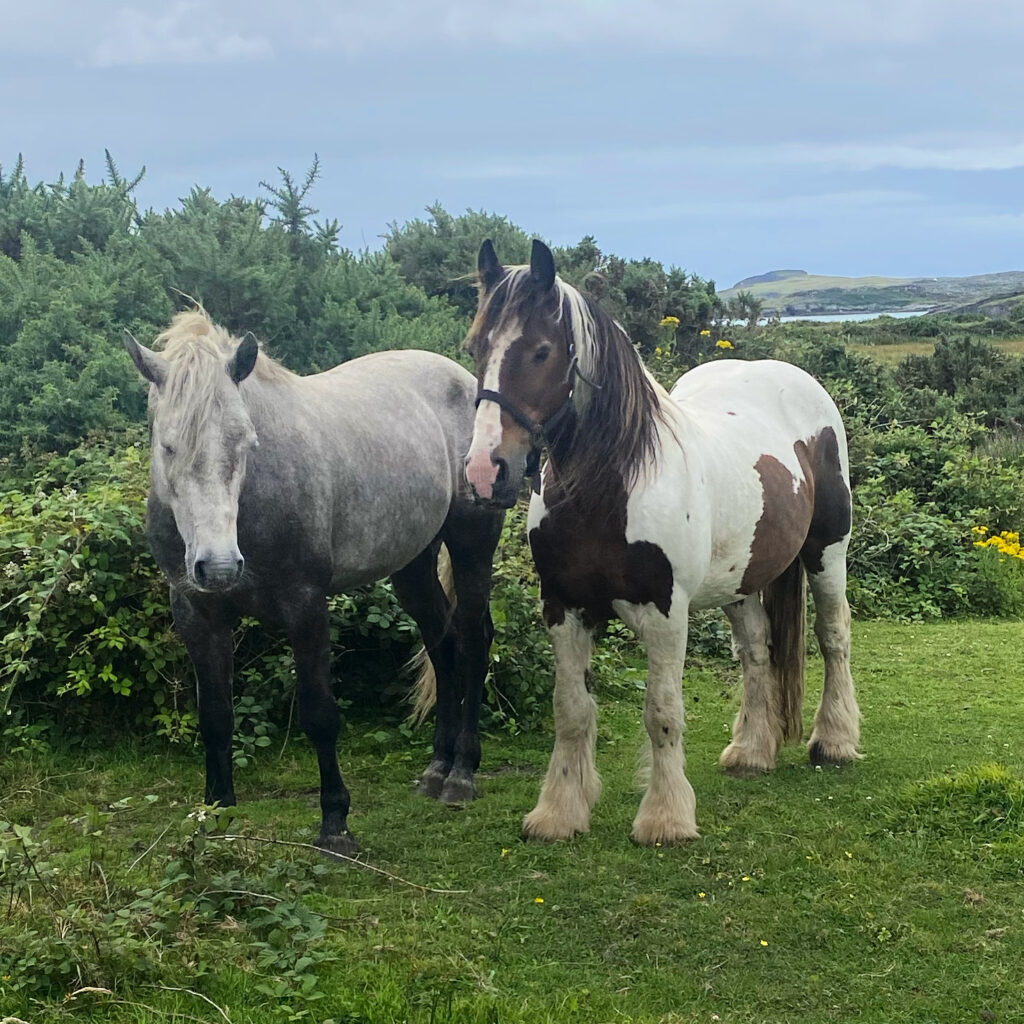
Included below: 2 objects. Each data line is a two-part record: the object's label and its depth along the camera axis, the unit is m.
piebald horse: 3.45
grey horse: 3.21
